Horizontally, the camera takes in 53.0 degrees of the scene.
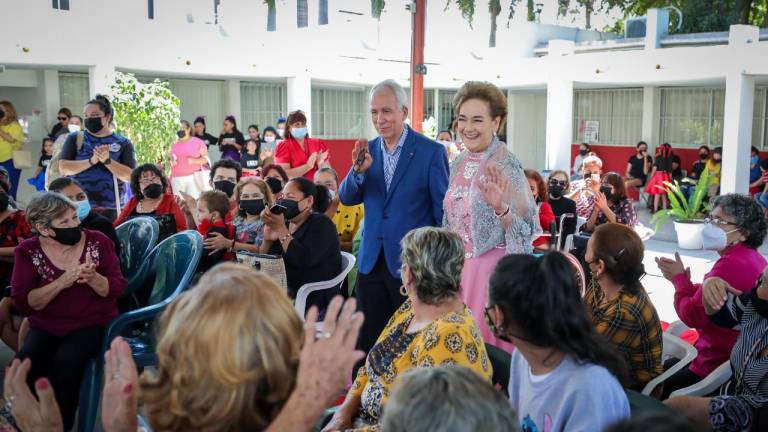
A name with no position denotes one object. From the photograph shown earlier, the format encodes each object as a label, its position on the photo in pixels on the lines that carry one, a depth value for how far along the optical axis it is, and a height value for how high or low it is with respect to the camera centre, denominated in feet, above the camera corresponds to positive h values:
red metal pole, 21.21 +2.26
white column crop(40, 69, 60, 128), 47.47 +1.96
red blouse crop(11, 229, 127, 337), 12.54 -2.73
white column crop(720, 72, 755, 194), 45.91 -0.12
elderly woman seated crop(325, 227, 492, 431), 8.66 -2.21
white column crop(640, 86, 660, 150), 64.49 +0.99
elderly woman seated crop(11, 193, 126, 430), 12.29 -2.69
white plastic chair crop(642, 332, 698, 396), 10.28 -3.22
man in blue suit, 12.91 -1.12
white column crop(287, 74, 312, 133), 55.88 +2.49
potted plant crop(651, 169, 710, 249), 35.60 -4.17
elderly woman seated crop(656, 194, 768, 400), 11.47 -2.14
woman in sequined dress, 11.62 -1.14
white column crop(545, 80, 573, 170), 57.77 +0.35
